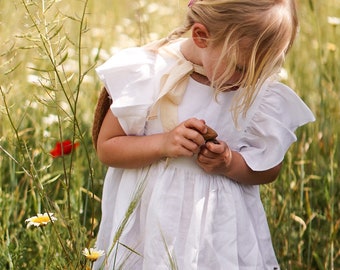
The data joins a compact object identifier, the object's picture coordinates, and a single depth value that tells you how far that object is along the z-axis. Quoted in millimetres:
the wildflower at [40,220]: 1605
